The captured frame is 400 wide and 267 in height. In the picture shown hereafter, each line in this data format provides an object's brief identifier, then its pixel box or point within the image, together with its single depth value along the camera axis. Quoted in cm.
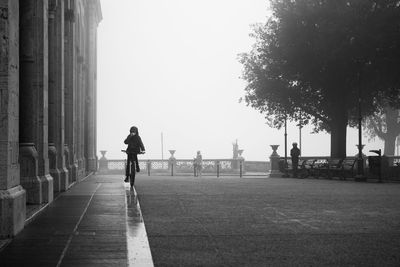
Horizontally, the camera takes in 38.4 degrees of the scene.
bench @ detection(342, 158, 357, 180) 2640
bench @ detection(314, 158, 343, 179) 2742
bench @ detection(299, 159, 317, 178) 3019
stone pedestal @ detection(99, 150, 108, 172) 4401
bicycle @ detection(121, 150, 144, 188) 1566
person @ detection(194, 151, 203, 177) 4112
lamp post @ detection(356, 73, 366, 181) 2451
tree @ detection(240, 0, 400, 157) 3020
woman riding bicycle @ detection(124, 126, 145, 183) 1586
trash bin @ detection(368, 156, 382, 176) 2358
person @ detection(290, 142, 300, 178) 2986
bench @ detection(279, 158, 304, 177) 3153
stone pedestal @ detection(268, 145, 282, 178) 3372
